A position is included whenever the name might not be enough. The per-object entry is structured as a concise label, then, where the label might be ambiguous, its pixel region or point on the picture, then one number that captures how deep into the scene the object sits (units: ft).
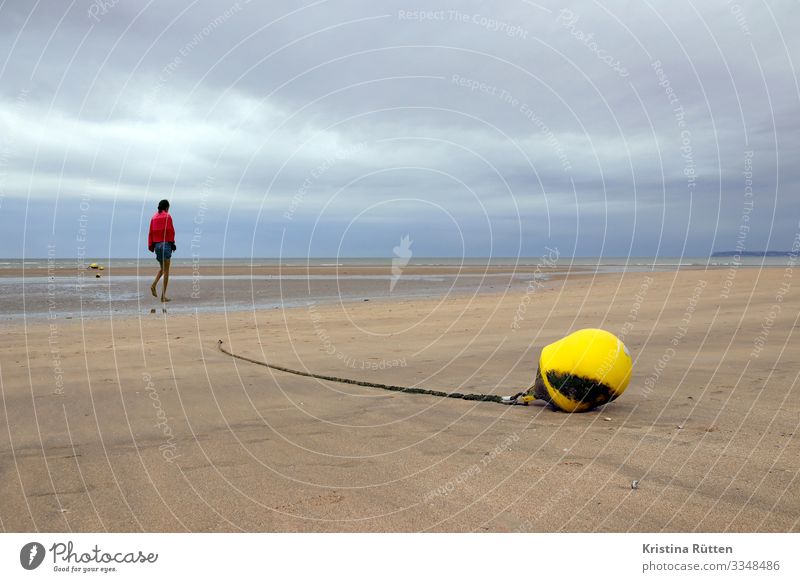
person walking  53.47
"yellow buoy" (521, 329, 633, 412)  18.66
